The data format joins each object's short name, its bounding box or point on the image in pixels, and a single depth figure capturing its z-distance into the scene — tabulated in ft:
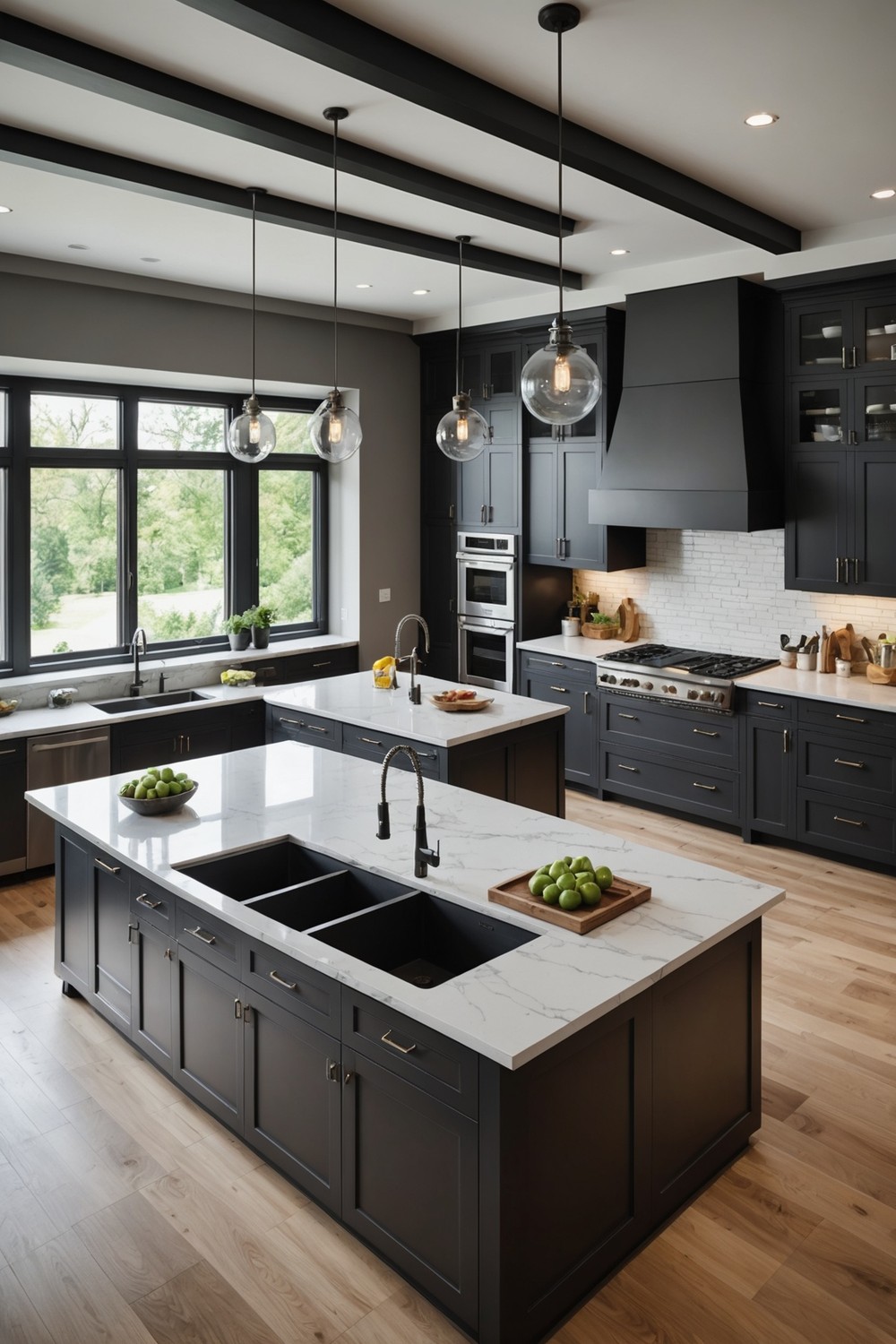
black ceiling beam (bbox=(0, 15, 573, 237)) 9.95
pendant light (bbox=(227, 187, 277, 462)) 14.43
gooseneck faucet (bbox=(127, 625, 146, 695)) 21.83
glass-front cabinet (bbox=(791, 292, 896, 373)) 18.11
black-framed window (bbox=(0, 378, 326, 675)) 21.07
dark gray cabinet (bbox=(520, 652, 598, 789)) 22.79
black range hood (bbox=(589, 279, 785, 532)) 19.54
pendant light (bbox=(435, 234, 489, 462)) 15.61
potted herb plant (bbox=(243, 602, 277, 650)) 24.38
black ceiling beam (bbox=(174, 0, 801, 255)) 9.12
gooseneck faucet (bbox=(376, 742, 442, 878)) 10.34
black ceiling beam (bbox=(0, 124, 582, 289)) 12.88
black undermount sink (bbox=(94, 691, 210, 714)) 21.40
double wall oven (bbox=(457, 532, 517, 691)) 24.90
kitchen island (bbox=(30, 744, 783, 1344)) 7.82
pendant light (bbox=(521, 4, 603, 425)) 10.11
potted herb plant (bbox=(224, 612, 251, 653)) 24.25
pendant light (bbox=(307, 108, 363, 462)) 13.78
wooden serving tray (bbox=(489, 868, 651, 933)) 9.19
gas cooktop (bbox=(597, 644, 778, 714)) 20.03
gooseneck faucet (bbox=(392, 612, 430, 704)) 18.43
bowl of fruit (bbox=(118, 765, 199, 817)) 12.72
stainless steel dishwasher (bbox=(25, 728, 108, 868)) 18.69
